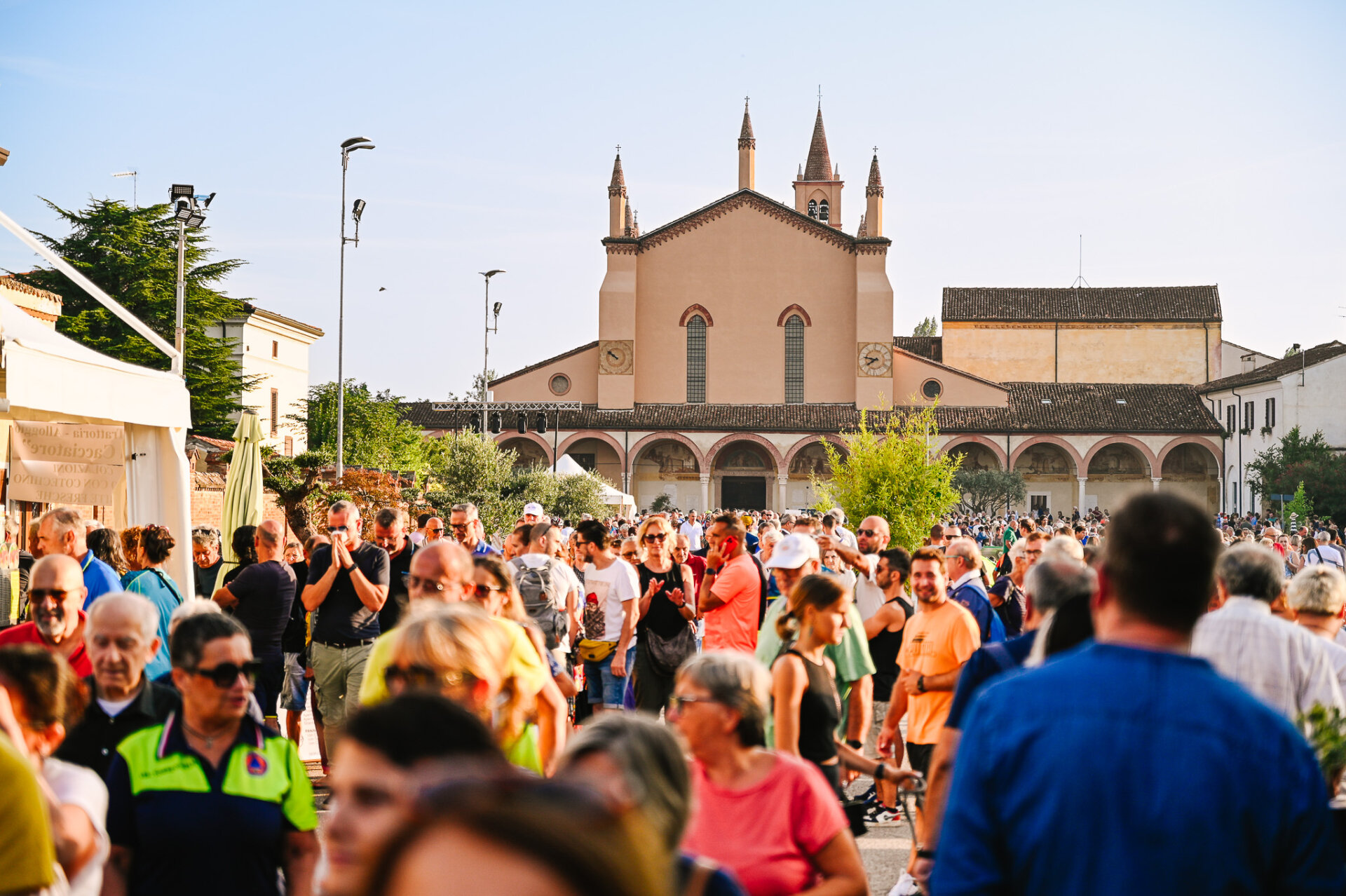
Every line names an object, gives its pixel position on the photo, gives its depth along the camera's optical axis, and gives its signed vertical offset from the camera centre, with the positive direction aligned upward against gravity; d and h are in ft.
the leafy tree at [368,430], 133.18 +4.17
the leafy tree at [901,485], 69.21 -0.73
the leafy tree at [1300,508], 130.82 -3.28
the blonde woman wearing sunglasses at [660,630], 25.70 -3.34
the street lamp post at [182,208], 55.06 +11.48
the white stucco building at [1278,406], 157.79 +9.19
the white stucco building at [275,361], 155.12 +13.75
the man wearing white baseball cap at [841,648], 17.31 -2.47
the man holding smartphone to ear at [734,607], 24.39 -2.68
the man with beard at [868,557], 28.86 -2.10
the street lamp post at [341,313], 74.84 +9.89
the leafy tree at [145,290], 117.29 +16.65
